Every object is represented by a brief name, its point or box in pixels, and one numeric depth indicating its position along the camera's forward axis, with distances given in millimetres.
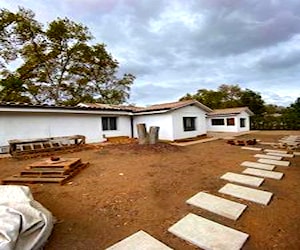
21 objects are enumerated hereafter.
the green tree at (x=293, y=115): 21094
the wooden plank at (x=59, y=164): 5641
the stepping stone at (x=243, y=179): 4968
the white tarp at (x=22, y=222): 2199
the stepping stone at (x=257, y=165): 6434
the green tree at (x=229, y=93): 31592
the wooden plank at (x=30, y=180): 5156
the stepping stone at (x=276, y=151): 9430
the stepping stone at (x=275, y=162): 6879
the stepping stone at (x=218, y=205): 3521
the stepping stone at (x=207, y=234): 2688
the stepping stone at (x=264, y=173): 5500
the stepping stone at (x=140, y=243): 2670
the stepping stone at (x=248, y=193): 4066
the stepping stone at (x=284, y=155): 8252
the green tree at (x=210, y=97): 31094
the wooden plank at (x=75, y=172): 5226
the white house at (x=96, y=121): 10484
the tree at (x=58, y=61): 19484
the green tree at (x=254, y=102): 26984
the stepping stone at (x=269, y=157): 7848
